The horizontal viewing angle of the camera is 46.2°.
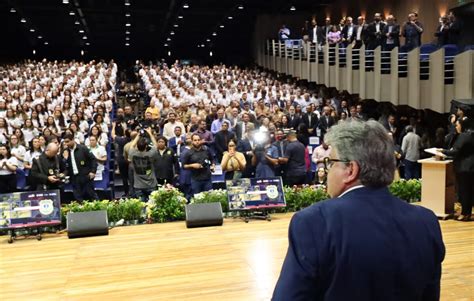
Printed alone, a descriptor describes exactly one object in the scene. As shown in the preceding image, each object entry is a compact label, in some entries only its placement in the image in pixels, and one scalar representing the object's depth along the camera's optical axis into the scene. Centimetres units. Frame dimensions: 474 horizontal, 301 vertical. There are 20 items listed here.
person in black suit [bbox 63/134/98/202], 812
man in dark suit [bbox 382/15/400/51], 1283
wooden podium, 651
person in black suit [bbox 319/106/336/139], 1158
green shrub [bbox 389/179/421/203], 759
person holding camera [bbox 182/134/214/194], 803
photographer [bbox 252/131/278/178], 840
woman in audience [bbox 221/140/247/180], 830
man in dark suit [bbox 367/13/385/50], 1328
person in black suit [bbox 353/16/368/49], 1398
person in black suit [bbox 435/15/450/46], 1241
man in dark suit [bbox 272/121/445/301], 138
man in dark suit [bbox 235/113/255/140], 1025
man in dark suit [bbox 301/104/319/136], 1166
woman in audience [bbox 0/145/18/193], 822
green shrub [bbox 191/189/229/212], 700
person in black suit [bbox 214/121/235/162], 952
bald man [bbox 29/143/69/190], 745
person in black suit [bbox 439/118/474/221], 612
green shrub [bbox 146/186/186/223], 693
